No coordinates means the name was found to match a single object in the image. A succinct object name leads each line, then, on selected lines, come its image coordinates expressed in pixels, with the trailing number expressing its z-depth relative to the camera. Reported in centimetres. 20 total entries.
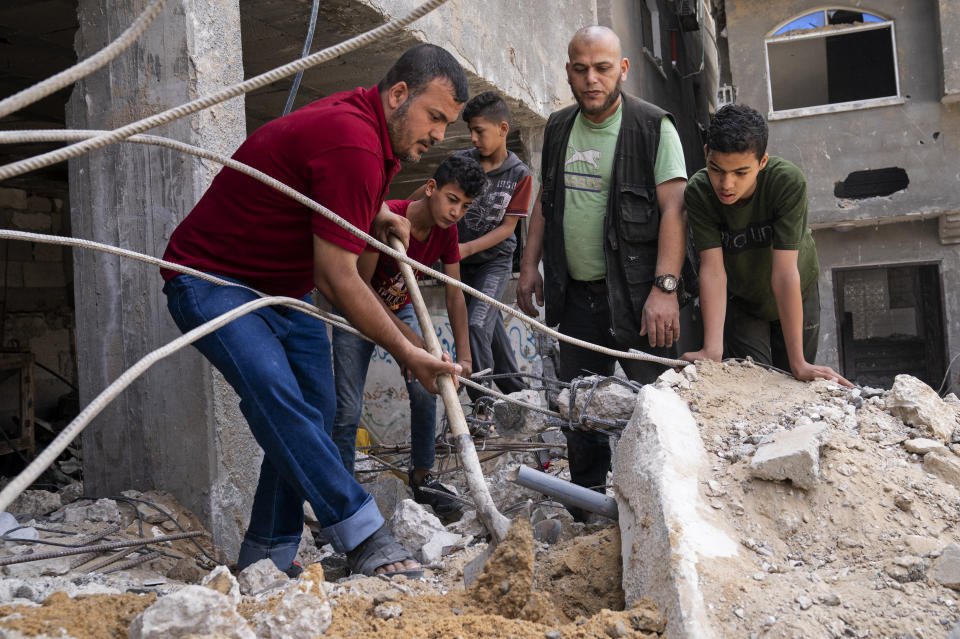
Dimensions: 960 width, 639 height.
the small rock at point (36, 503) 312
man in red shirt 224
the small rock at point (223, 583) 175
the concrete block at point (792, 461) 191
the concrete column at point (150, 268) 298
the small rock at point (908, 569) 167
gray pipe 223
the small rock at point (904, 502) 192
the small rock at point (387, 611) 175
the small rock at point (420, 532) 253
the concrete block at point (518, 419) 486
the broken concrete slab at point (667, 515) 164
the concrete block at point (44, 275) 728
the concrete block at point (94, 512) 292
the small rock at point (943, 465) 205
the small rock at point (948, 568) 161
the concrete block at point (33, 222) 723
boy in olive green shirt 289
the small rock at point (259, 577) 213
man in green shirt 313
